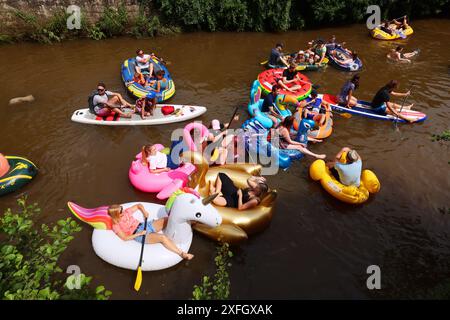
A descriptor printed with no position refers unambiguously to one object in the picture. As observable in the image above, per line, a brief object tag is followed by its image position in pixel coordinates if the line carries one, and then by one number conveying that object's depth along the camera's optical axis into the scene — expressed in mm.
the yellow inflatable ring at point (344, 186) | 6445
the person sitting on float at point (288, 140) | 7457
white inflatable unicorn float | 4918
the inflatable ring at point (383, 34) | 14656
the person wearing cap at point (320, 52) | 11977
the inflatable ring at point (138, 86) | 9555
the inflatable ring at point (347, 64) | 11914
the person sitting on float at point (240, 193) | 5871
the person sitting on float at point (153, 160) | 6633
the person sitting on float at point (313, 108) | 8430
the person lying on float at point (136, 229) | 5246
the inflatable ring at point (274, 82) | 9711
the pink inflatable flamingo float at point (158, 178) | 6586
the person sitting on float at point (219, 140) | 7054
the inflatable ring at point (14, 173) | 6453
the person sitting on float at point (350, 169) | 6426
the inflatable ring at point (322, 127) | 8197
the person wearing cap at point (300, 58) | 11862
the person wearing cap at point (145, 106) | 8820
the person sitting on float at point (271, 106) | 8578
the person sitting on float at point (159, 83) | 9609
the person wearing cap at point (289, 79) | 9805
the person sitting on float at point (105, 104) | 8594
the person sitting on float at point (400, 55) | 12680
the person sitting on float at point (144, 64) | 10282
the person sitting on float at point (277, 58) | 11430
